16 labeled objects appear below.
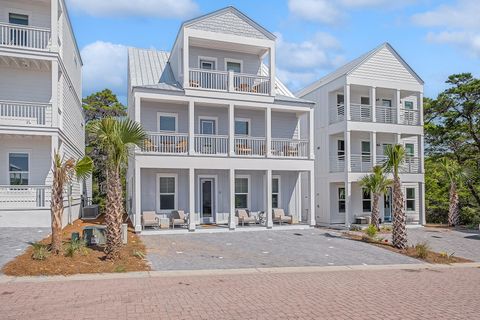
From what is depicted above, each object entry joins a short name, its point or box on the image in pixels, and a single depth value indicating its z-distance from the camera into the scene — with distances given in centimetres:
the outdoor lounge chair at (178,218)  1891
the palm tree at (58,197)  1200
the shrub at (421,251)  1509
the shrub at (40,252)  1125
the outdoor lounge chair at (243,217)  2050
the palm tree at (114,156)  1214
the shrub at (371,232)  1812
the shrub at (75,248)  1186
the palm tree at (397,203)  1647
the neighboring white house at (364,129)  2470
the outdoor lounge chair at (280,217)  2141
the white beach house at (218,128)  1956
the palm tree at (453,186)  2489
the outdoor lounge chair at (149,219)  1861
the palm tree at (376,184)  2148
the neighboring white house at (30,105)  1780
